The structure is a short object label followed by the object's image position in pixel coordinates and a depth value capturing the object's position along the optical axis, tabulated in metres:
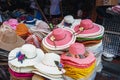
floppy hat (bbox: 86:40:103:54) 1.90
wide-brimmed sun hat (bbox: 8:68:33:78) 1.54
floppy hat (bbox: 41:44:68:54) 1.67
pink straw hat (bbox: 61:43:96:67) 1.53
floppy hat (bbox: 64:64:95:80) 1.51
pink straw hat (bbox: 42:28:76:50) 1.67
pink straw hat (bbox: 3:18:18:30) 2.23
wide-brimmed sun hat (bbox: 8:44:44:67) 1.52
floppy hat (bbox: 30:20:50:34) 2.01
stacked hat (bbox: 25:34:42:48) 1.88
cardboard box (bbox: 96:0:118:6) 2.84
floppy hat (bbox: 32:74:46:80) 1.48
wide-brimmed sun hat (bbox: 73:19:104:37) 1.86
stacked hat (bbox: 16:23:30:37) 2.03
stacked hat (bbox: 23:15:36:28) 2.27
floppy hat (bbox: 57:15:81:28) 2.14
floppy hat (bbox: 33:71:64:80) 1.44
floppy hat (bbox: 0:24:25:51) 1.80
